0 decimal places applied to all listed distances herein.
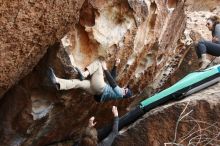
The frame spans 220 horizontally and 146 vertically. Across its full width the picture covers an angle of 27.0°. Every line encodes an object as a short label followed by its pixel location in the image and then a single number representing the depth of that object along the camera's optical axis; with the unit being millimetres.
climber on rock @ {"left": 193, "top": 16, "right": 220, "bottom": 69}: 7820
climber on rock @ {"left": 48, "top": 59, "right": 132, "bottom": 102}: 6516
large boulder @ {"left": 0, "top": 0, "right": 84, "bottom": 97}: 5254
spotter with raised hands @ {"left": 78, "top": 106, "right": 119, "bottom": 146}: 5957
